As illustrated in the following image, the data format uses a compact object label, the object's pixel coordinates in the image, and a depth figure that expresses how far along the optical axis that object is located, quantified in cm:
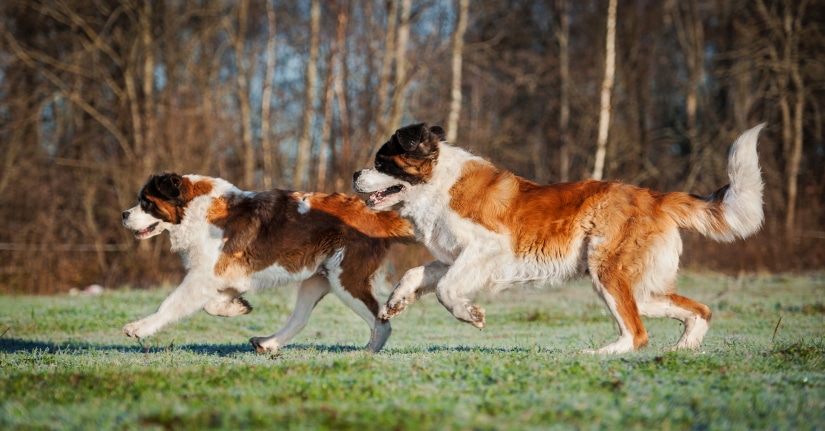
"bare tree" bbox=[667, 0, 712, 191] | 3197
